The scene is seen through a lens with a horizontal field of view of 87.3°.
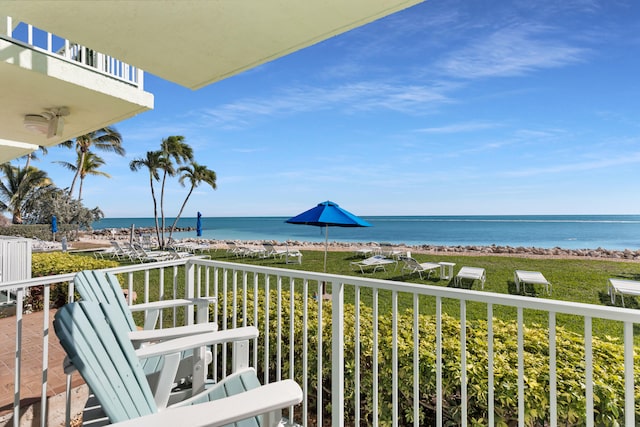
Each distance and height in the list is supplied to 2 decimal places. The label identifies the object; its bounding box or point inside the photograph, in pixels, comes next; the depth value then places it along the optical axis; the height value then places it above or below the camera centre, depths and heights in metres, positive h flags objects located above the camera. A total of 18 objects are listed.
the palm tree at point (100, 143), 22.19 +5.33
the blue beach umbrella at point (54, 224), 18.92 -0.17
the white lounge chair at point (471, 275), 9.11 -1.53
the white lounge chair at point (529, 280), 8.30 -1.51
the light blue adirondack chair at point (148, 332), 1.96 -0.65
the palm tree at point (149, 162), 19.78 +3.46
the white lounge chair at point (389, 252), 14.74 -1.43
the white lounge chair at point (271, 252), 15.54 -1.46
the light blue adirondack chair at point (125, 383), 1.05 -0.60
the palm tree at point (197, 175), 20.59 +2.80
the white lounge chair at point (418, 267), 10.55 -1.54
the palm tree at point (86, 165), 23.83 +4.15
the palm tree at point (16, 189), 24.52 +2.40
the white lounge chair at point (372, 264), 11.87 -1.60
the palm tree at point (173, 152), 19.70 +4.05
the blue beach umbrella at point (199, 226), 18.84 -0.32
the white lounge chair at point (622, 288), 7.14 -1.51
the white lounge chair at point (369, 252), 15.30 -1.48
